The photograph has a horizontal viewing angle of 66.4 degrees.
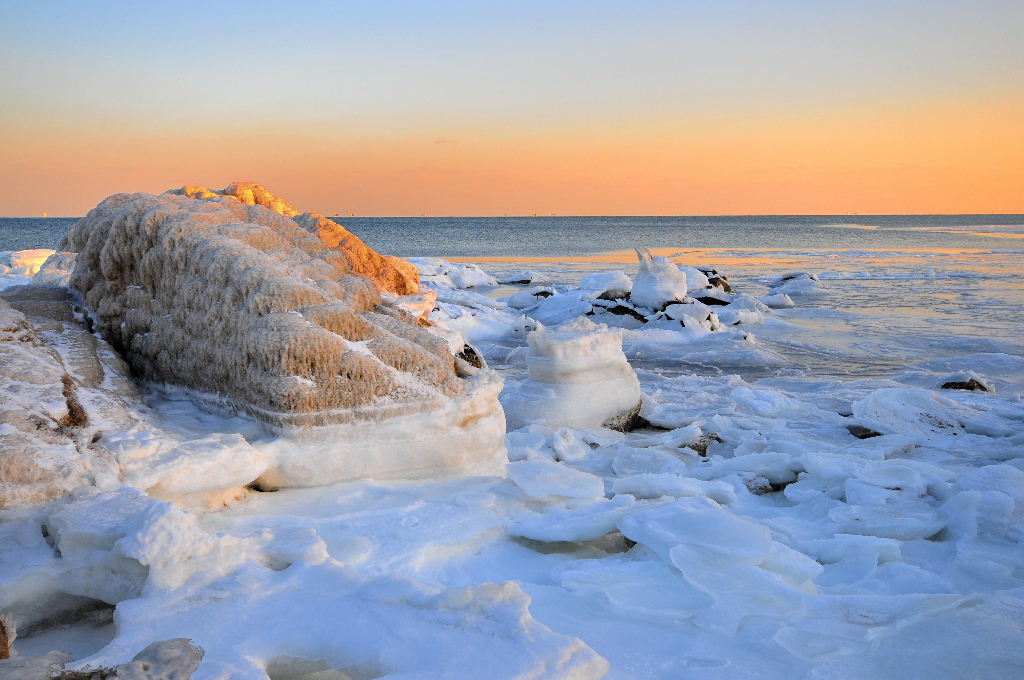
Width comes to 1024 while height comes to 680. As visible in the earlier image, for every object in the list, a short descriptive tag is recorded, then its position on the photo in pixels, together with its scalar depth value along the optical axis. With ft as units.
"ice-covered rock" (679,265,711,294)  53.11
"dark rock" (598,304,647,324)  43.78
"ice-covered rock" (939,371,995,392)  26.09
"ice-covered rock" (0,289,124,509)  8.52
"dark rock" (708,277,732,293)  58.18
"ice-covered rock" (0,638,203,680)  5.63
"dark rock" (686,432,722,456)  18.28
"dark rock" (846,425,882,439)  19.70
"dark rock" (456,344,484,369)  16.02
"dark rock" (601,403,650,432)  20.61
